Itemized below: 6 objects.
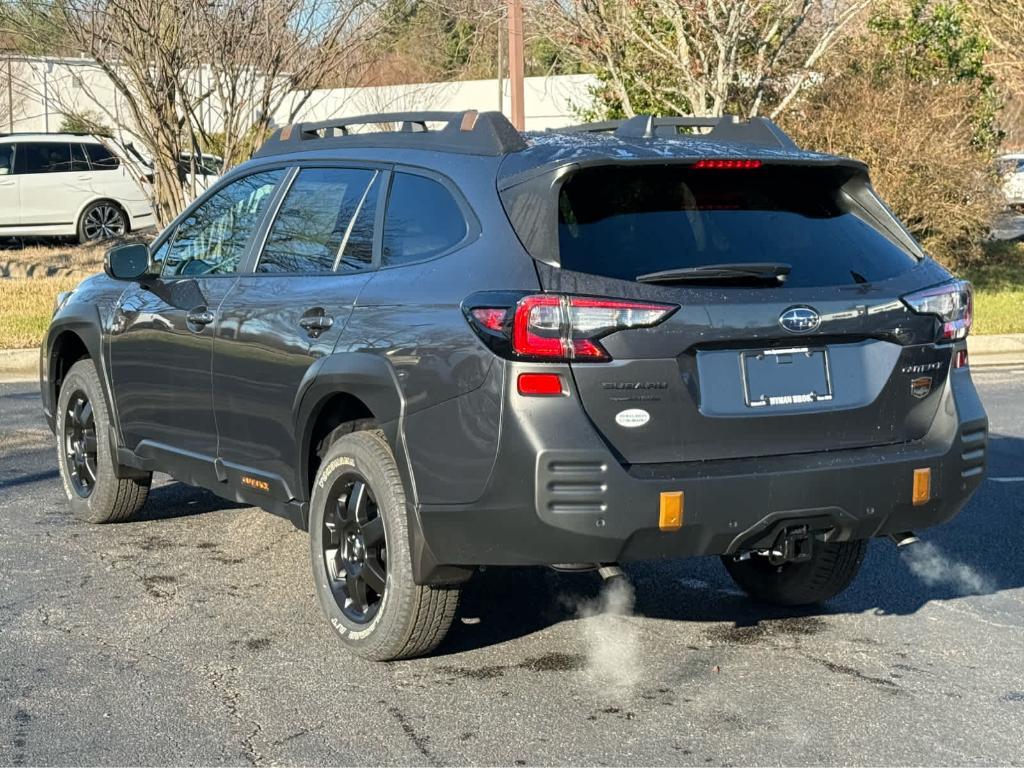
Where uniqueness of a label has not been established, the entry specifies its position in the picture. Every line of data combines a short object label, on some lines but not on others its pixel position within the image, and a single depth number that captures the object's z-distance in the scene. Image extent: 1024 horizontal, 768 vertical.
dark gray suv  4.50
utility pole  17.50
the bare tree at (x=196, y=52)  15.01
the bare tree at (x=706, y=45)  17.05
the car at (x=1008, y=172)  21.50
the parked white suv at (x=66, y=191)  24.31
